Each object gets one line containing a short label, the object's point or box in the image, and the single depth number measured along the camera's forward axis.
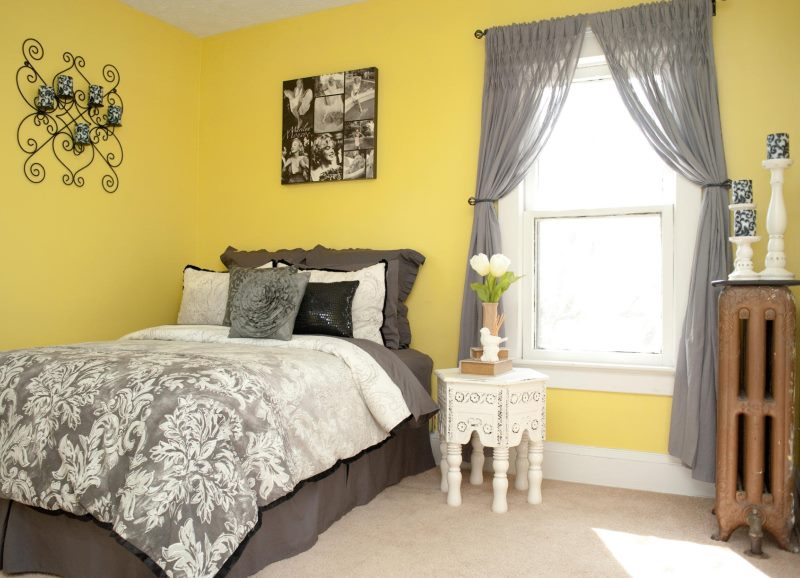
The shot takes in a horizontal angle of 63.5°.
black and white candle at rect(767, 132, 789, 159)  2.64
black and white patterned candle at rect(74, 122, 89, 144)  3.60
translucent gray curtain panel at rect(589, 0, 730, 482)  3.04
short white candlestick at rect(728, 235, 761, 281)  2.69
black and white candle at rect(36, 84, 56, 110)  3.41
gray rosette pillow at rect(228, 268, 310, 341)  3.01
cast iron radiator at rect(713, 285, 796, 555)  2.47
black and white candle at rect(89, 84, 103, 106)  3.67
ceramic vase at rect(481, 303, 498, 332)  3.14
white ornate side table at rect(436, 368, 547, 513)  2.83
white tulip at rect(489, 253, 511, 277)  3.12
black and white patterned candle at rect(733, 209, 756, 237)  2.71
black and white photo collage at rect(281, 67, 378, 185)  3.93
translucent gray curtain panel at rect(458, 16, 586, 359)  3.42
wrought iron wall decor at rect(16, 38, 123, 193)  3.41
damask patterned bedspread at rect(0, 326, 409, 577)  1.75
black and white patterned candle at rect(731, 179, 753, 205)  2.71
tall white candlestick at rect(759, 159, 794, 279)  2.68
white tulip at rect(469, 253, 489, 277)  3.15
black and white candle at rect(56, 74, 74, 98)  3.49
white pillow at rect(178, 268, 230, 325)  3.52
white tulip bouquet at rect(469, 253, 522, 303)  3.12
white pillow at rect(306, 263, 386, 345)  3.34
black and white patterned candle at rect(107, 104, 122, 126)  3.80
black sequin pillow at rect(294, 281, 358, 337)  3.20
